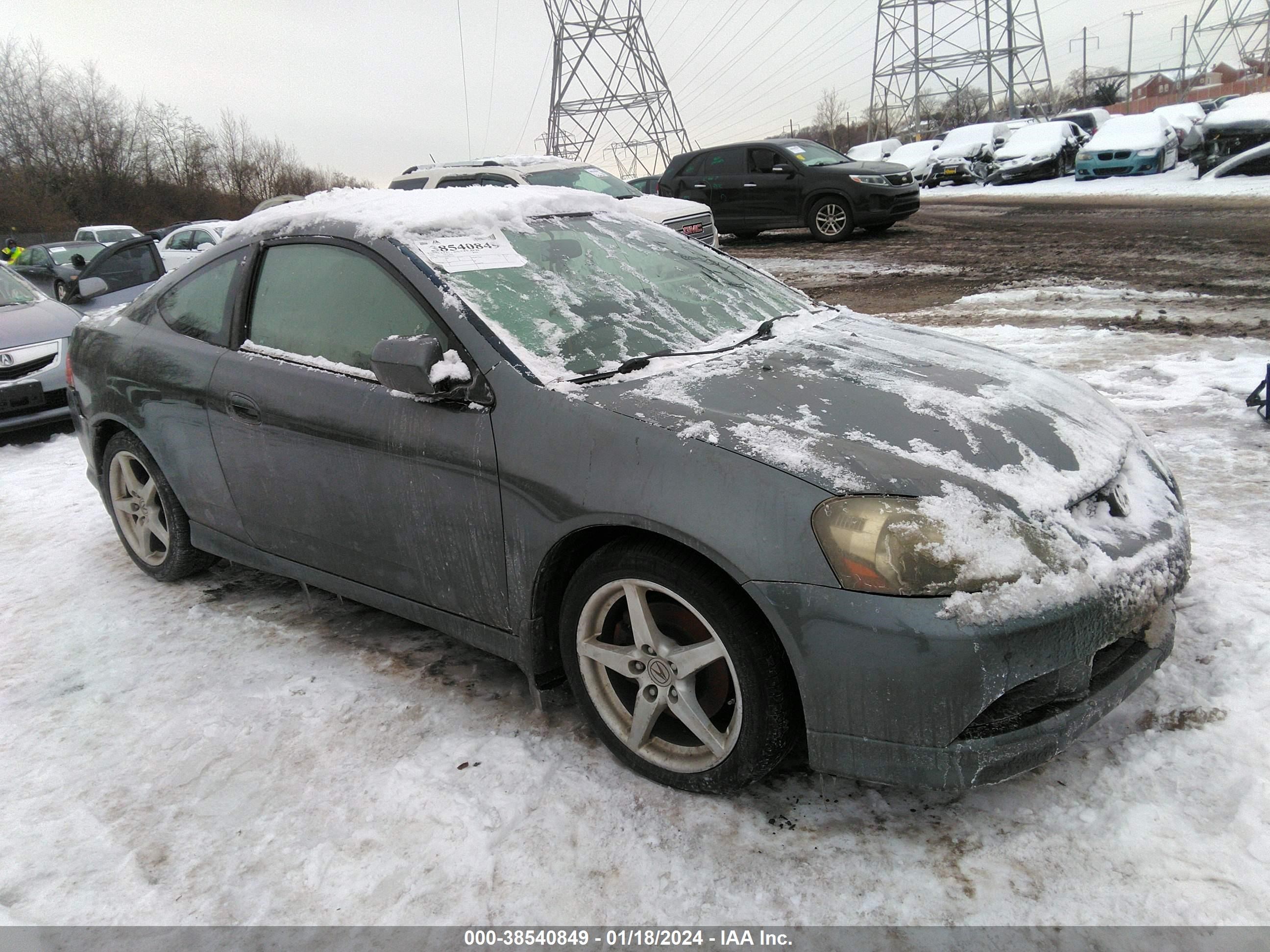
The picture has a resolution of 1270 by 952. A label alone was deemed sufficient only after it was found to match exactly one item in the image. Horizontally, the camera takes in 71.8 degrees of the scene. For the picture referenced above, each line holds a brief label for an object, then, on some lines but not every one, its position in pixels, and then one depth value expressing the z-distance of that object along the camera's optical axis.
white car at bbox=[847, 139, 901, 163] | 33.47
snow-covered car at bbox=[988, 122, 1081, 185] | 24.22
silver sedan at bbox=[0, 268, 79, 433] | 6.59
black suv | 14.29
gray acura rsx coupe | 2.01
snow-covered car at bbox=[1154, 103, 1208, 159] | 22.53
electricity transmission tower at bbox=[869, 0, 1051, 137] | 45.50
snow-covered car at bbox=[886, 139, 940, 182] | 28.67
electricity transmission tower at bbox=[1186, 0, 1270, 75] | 53.84
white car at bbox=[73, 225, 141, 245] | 26.03
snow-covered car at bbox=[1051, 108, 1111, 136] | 29.84
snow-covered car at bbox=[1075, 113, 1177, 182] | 22.06
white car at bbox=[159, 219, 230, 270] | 16.70
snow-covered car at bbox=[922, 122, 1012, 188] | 27.14
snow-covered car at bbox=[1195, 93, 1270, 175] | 19.83
